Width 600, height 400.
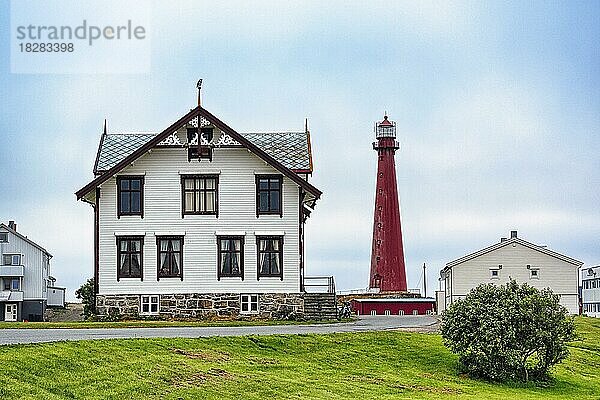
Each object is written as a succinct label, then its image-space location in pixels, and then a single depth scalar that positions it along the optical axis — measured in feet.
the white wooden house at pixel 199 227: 154.51
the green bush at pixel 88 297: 156.56
